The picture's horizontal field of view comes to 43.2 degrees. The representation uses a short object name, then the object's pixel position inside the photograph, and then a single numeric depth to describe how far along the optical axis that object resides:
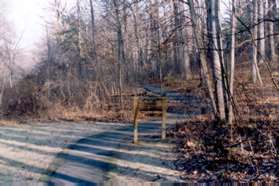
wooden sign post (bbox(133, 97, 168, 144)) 9.84
